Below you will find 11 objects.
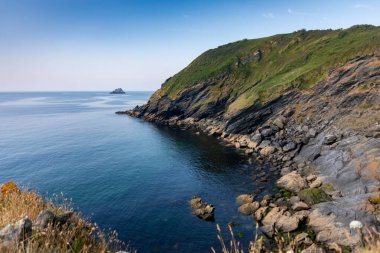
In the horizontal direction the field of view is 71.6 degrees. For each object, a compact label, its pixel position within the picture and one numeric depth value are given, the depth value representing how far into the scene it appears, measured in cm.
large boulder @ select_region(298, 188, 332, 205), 3662
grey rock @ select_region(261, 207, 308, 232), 3147
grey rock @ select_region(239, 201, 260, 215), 3622
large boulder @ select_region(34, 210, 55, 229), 892
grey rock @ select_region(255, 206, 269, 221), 3466
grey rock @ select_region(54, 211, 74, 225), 956
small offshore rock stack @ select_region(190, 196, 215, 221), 3550
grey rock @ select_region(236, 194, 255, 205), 3891
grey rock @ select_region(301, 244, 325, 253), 2568
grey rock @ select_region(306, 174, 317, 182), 4400
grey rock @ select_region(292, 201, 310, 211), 3525
